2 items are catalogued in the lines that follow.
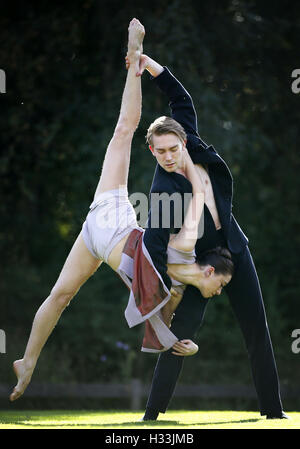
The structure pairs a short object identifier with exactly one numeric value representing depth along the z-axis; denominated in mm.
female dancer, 7535
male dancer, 7707
